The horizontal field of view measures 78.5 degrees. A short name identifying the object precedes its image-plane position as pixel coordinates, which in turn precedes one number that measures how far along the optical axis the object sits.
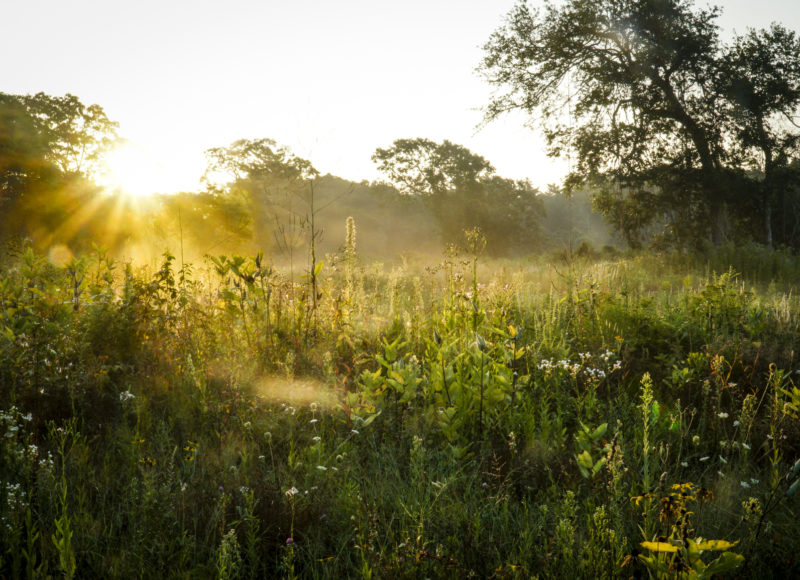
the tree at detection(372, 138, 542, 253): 32.97
